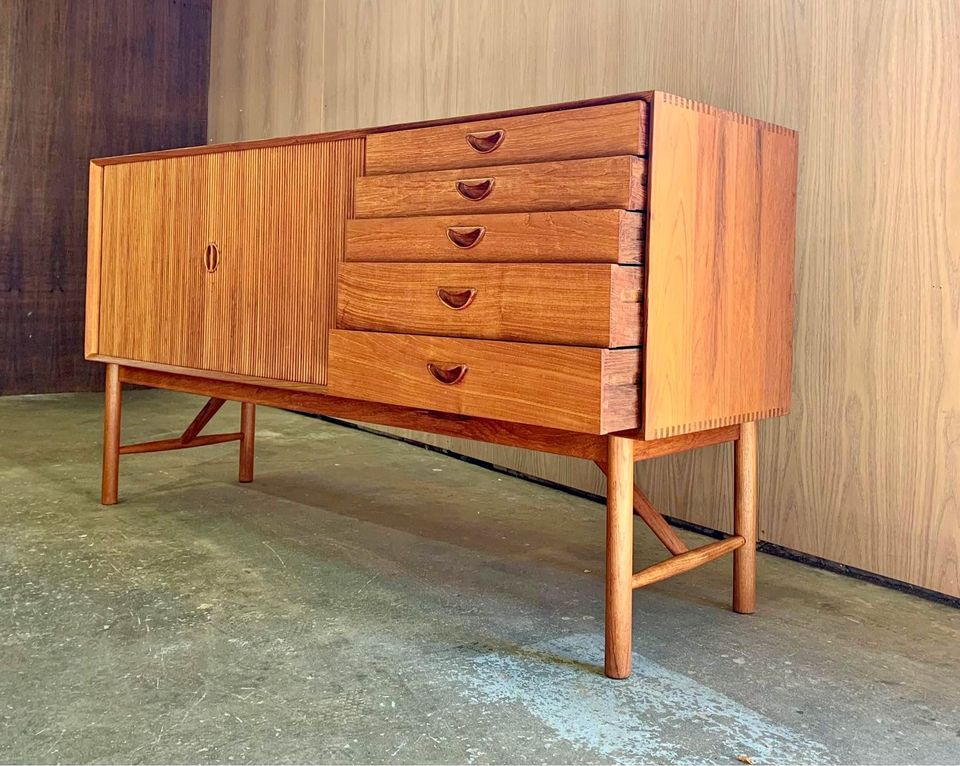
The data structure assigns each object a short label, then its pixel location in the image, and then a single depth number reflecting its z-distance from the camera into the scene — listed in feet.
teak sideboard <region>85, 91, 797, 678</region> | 4.66
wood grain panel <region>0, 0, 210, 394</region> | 14.29
